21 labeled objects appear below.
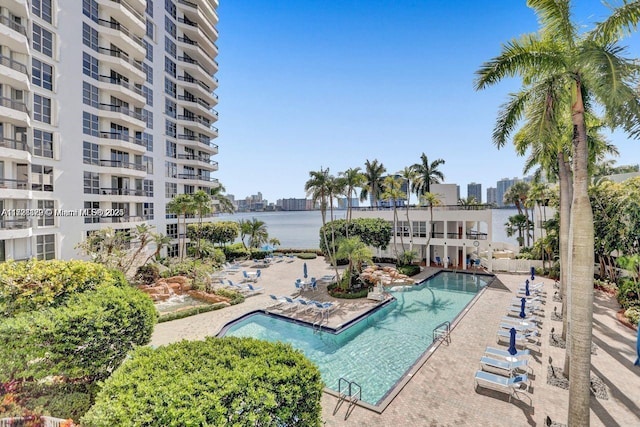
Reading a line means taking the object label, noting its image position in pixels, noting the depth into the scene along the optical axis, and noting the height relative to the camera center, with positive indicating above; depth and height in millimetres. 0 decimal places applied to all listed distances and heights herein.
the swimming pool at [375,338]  11828 -6963
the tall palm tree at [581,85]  7000 +3082
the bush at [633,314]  15138 -5744
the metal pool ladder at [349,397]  9252 -6456
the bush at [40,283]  9055 -2519
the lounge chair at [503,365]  10703 -5982
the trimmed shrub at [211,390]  5289 -3628
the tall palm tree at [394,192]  30406 +1568
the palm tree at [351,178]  24422 +2436
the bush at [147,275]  23895 -5648
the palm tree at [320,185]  23984 +1824
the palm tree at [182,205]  31641 +218
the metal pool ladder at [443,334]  14273 -6486
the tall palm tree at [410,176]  32956 +3515
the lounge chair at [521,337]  13547 -6233
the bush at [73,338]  7930 -3778
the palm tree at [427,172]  38656 +4671
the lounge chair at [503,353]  11525 -5951
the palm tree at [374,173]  42469 +4961
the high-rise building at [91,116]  19312 +8131
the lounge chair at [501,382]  9698 -5983
